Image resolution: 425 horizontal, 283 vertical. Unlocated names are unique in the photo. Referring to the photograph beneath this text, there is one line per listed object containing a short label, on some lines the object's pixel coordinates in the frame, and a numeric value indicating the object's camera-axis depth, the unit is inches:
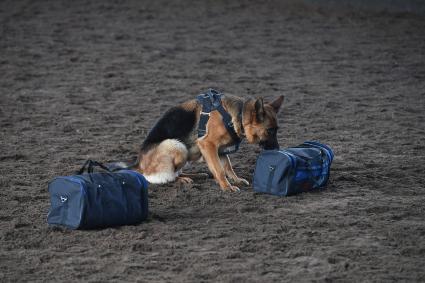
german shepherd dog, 550.3
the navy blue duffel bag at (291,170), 519.8
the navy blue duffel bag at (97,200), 446.6
